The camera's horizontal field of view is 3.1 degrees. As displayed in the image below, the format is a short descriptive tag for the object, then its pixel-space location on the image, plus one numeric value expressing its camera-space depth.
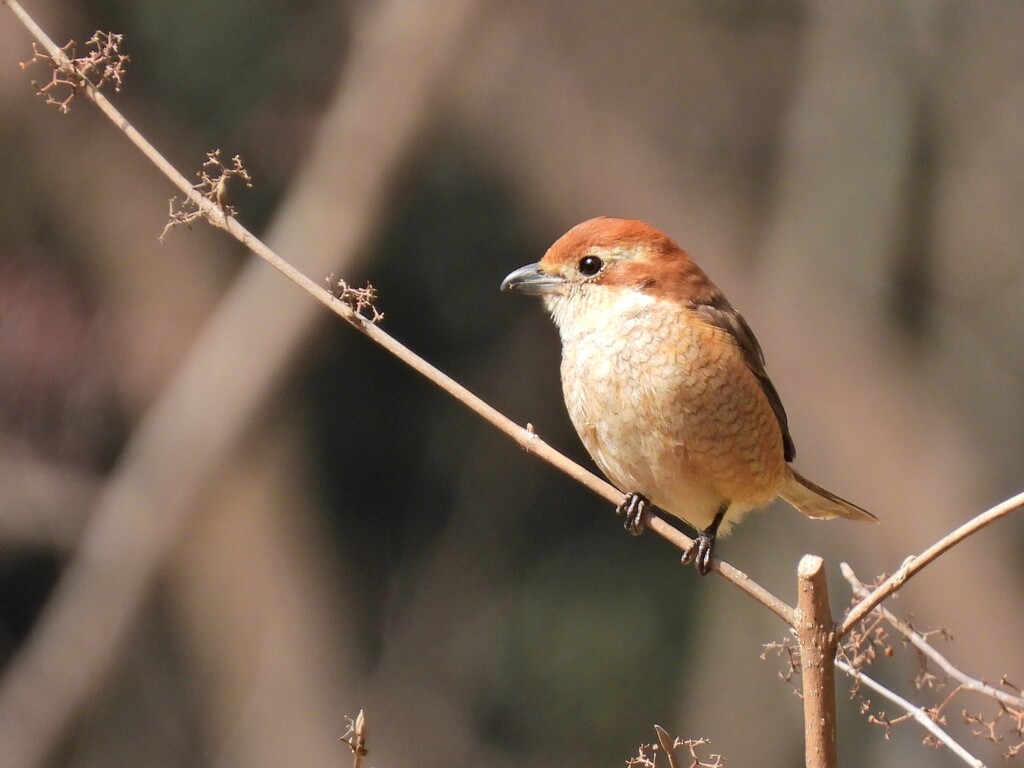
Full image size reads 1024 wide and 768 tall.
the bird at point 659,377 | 4.52
